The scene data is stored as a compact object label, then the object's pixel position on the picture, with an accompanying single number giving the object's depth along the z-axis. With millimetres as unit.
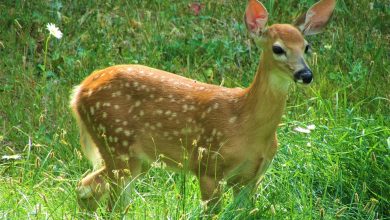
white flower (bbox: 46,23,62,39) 13930
